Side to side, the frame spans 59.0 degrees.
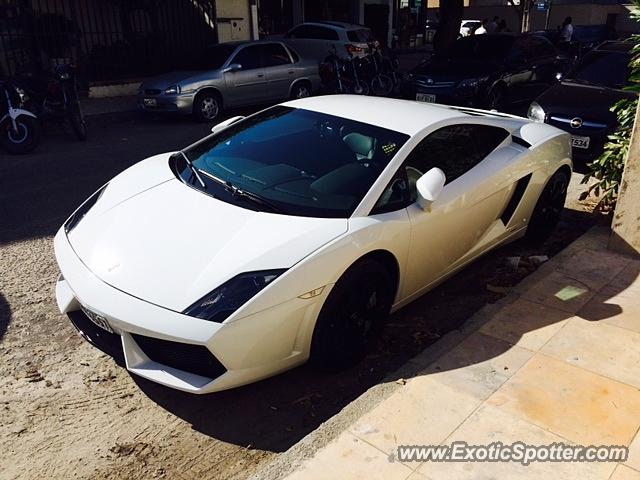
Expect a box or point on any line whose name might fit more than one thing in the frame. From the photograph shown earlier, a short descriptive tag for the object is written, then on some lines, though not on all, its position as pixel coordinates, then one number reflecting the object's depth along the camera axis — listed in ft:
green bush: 18.16
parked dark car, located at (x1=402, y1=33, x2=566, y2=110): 34.19
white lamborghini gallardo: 9.36
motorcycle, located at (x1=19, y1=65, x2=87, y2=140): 29.86
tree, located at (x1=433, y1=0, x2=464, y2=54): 52.54
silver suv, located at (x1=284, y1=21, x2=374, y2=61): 47.91
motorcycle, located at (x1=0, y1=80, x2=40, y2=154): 27.04
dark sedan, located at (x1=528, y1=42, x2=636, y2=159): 25.04
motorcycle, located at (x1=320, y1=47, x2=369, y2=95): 41.78
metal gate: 40.57
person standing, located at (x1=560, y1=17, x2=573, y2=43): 66.49
